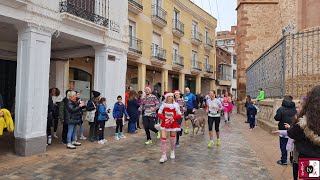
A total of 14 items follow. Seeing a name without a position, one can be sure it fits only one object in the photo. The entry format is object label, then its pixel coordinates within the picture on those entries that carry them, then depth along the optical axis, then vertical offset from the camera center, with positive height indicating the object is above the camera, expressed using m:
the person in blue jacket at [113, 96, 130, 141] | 9.80 -0.54
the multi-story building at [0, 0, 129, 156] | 7.01 +1.54
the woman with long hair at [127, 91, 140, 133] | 10.93 -0.53
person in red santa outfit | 7.07 -0.50
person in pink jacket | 16.20 -0.49
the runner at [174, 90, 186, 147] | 8.77 -0.18
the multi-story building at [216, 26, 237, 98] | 47.06 +10.23
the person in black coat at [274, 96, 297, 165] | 5.99 -0.31
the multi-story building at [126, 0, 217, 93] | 20.25 +4.36
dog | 11.10 -0.93
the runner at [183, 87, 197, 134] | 11.53 -0.21
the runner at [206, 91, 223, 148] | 8.66 -0.45
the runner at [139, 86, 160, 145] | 8.84 -0.42
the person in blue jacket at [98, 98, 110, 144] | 9.00 -0.69
